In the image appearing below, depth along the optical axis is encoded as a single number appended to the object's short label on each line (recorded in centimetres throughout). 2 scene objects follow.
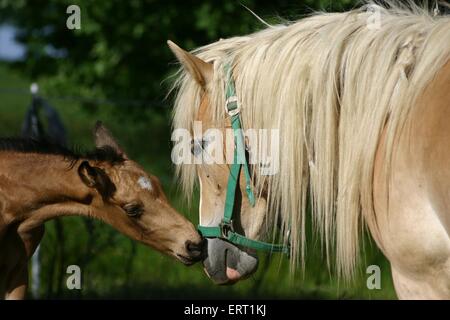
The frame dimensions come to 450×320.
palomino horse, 532
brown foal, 766
